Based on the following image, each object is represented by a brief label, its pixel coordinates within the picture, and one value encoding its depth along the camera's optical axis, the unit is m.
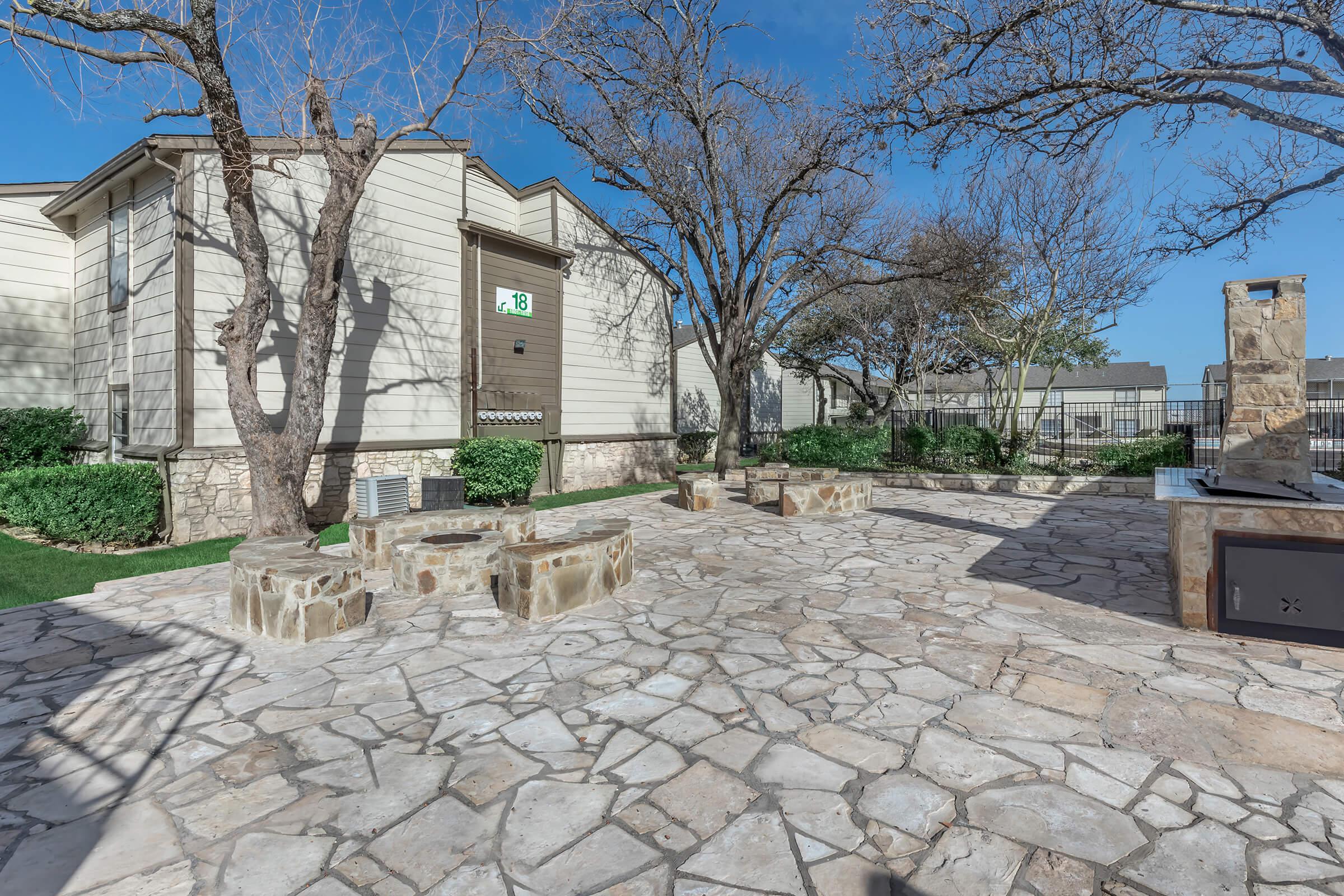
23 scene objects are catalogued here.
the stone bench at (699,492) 10.62
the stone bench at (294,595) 4.60
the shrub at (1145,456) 12.16
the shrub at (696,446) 23.97
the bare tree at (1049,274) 14.43
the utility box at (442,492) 10.34
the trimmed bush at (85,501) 7.91
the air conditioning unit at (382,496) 9.56
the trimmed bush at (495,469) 11.12
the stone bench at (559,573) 5.02
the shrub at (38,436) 10.17
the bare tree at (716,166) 12.90
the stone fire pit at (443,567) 5.70
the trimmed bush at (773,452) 20.09
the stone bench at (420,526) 6.74
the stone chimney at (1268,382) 5.04
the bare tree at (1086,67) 6.82
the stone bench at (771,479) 11.17
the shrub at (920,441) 15.35
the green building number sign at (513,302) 12.45
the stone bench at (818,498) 9.80
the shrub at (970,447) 14.80
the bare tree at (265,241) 7.41
